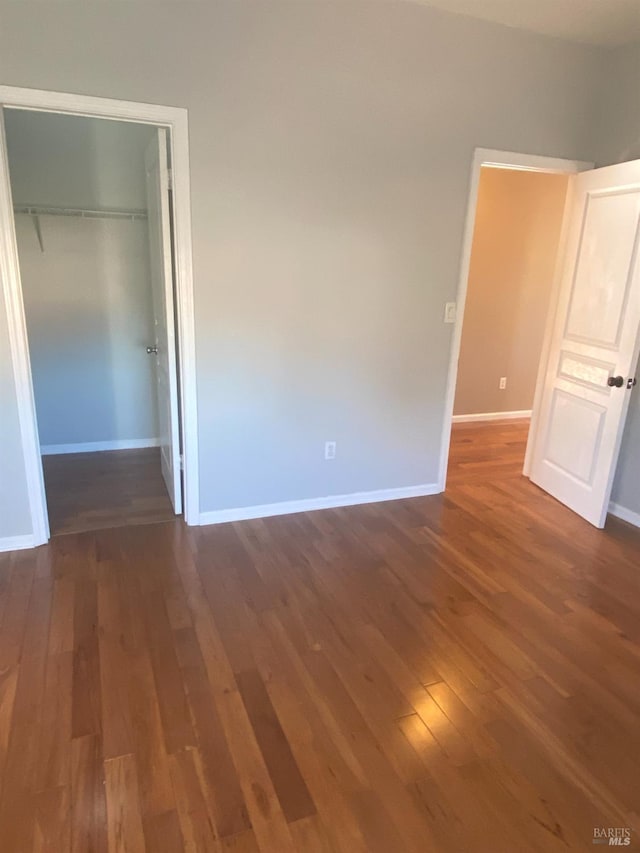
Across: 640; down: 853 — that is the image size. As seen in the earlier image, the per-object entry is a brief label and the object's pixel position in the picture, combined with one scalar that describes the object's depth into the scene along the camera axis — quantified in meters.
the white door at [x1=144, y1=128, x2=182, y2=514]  2.86
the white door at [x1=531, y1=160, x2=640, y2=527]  3.08
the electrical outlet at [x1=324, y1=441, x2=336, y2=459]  3.39
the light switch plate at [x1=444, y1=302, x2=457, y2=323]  3.39
